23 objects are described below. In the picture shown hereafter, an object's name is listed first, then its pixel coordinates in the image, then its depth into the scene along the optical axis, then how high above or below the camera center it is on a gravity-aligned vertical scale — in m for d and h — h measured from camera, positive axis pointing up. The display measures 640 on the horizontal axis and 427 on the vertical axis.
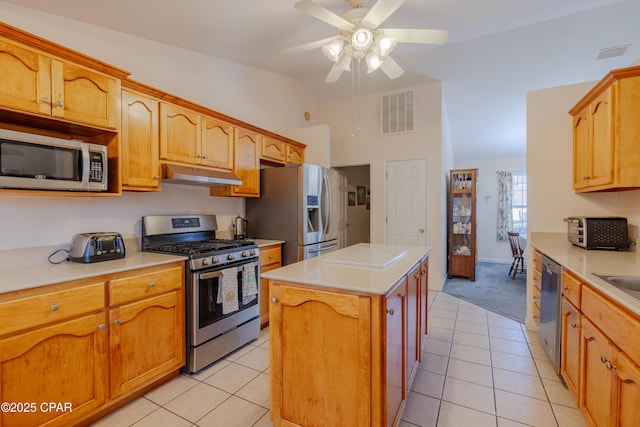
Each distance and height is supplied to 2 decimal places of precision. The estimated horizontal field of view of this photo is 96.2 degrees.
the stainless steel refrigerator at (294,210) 3.29 +0.02
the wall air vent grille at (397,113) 4.54 +1.59
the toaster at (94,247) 1.95 -0.25
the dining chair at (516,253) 5.38 -0.79
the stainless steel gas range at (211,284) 2.22 -0.62
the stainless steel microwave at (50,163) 1.59 +0.29
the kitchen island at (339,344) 1.34 -0.67
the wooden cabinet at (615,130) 1.97 +0.59
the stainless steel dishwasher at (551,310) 2.07 -0.77
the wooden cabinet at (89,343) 1.42 -0.77
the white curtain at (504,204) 6.66 +0.17
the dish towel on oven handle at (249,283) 2.64 -0.68
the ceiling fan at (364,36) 1.95 +1.35
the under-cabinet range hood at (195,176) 2.37 +0.32
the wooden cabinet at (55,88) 1.55 +0.75
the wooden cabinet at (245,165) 3.08 +0.52
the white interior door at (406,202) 4.50 +0.15
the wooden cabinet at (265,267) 3.04 -0.61
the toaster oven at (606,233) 2.36 -0.18
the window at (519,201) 6.66 +0.24
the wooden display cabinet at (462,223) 5.26 -0.22
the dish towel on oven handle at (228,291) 2.41 -0.68
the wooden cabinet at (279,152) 3.51 +0.80
